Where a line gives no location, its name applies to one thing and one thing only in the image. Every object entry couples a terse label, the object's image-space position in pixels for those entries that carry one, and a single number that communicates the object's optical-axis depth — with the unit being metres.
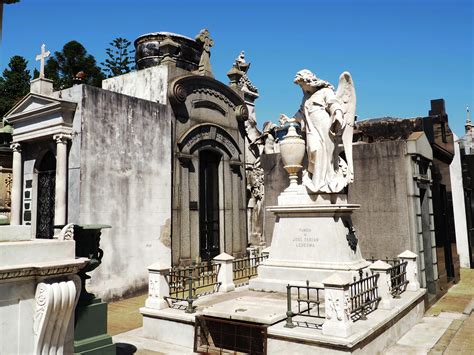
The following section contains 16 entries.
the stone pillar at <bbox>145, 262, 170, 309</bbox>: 7.55
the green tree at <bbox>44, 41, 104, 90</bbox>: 29.79
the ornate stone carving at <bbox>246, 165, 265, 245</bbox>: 17.09
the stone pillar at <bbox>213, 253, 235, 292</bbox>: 9.27
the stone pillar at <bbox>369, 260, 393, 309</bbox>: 7.34
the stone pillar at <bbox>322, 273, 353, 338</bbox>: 5.71
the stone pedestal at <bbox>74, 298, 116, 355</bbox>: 5.25
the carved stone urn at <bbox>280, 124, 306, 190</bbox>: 9.33
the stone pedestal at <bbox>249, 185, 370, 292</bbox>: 8.10
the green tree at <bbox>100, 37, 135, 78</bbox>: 33.53
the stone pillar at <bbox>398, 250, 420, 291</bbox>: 9.19
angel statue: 8.58
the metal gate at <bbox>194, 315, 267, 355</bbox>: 6.36
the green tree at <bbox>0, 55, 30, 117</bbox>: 26.45
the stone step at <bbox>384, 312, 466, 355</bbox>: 6.74
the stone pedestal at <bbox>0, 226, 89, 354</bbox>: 3.61
